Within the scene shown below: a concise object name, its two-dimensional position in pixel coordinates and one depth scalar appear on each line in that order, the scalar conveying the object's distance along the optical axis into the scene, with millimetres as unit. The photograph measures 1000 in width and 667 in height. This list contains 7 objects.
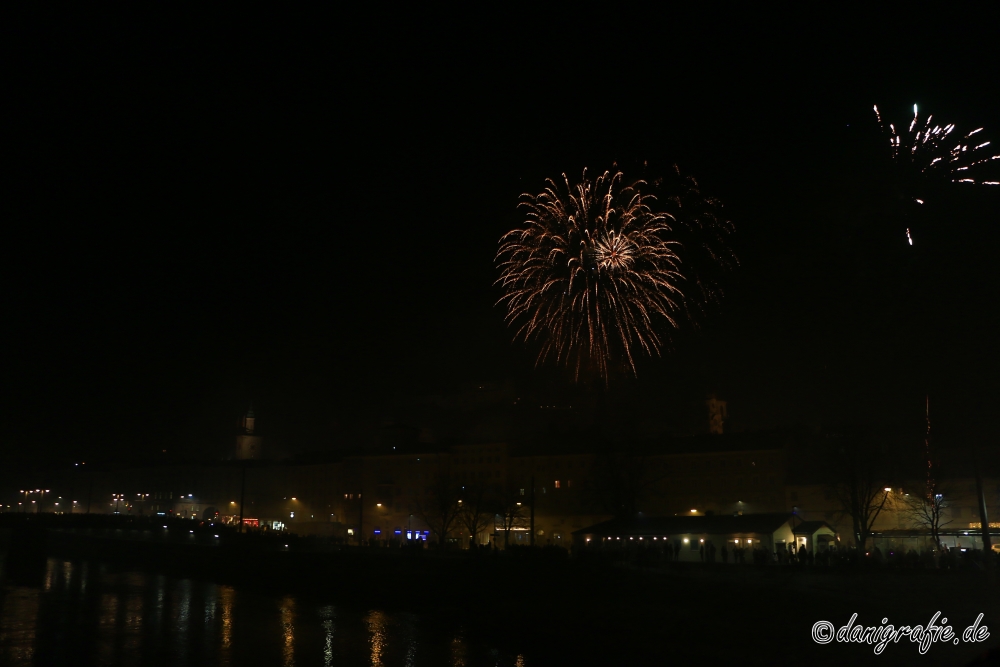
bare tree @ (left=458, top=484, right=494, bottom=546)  75581
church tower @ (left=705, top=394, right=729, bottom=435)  97562
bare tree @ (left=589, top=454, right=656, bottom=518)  70688
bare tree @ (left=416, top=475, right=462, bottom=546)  75694
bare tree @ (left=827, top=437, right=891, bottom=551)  52938
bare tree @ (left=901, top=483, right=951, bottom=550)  55378
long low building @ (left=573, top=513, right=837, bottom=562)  47000
